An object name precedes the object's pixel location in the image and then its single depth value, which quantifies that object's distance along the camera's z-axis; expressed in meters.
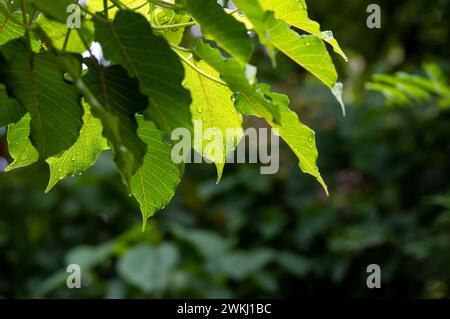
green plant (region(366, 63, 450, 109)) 2.77
